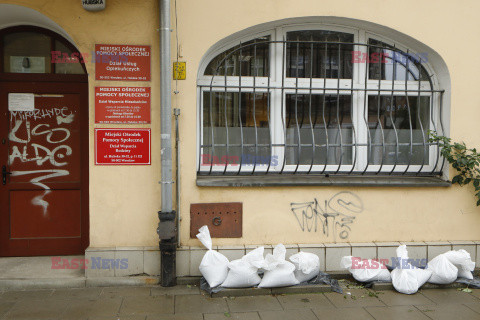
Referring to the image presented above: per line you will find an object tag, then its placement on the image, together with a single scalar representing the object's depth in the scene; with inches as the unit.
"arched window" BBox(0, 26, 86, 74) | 197.3
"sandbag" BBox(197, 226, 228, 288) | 171.0
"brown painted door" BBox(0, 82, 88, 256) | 196.9
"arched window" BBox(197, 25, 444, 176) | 194.9
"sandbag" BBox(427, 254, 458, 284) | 176.1
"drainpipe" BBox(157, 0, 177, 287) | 171.0
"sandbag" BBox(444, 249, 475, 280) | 179.9
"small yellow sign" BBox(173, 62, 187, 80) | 179.2
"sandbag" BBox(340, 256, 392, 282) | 179.0
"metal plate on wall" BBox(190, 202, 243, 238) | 183.3
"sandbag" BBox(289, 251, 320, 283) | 173.6
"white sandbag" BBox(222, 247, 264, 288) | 169.5
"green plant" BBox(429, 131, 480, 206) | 190.1
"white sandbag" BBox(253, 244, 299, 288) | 169.9
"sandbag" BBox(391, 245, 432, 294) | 172.6
